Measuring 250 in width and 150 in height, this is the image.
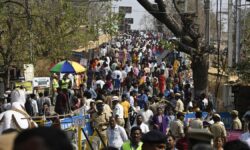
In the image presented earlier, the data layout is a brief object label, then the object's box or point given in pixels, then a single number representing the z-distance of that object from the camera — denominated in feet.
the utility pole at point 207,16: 87.67
